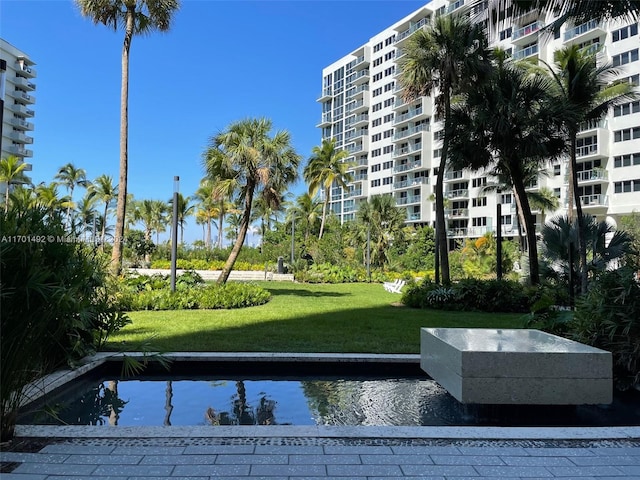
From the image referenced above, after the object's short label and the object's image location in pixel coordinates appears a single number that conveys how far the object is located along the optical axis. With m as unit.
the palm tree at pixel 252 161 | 17.42
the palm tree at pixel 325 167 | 48.22
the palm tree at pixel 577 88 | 16.09
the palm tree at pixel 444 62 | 16.64
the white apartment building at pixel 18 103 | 70.31
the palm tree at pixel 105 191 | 51.97
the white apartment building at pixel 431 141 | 40.09
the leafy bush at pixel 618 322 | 6.24
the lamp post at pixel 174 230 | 15.10
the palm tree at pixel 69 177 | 60.47
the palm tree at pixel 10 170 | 42.56
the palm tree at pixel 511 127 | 15.69
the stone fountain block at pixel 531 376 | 5.13
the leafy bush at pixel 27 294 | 3.72
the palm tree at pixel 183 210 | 55.84
